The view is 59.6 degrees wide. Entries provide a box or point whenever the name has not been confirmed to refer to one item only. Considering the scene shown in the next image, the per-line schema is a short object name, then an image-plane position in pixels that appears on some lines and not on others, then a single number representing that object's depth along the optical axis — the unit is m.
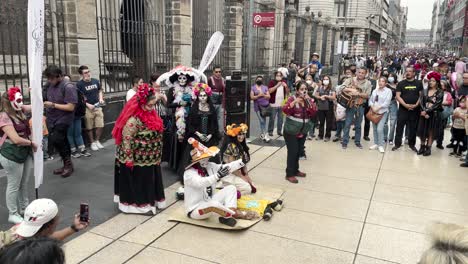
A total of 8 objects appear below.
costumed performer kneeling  4.77
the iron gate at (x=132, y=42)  9.59
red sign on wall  9.87
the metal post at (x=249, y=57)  9.73
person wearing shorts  7.93
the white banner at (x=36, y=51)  4.15
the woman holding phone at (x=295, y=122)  6.92
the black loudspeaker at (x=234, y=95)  8.62
